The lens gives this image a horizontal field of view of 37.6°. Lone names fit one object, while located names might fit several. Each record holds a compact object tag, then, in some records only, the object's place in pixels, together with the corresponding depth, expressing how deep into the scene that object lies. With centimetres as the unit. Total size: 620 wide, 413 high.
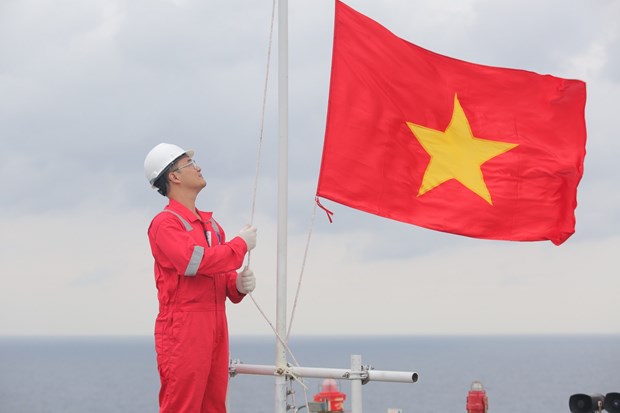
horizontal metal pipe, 609
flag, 742
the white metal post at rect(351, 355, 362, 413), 637
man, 599
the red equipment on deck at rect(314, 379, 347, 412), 672
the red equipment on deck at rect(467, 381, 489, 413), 680
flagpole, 670
